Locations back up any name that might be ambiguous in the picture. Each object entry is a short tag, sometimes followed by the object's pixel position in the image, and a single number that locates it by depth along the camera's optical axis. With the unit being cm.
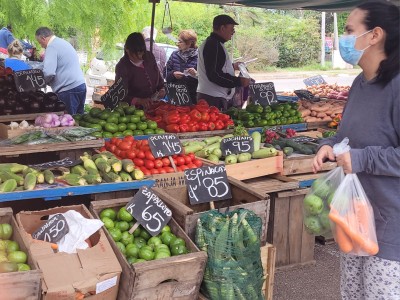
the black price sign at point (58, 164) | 412
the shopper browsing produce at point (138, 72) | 671
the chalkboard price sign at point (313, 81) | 1041
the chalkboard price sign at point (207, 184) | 362
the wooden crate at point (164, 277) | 284
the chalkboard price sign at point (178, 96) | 702
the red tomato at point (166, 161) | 439
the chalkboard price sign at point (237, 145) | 471
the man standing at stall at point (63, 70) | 829
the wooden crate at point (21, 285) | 252
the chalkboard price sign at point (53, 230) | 306
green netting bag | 304
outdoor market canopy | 824
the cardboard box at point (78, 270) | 272
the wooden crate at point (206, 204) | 331
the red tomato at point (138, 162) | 432
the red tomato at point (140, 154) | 438
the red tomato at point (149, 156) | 434
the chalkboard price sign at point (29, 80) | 665
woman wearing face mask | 236
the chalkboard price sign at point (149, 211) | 329
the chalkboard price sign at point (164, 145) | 439
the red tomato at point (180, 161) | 445
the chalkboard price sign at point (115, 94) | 654
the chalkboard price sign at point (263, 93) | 678
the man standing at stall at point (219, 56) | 665
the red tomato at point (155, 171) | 425
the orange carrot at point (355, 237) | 236
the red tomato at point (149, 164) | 429
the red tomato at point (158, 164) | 433
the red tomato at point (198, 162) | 449
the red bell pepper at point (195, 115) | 564
